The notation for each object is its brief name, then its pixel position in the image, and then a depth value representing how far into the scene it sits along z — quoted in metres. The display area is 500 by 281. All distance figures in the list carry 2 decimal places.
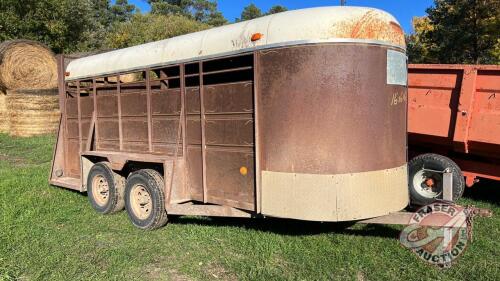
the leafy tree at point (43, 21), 20.70
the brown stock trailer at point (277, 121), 4.39
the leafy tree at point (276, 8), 66.35
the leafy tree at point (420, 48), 23.28
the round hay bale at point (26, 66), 14.87
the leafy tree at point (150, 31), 30.03
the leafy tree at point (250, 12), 68.56
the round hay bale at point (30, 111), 14.38
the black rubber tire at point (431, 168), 6.66
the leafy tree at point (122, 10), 61.00
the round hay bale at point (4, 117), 15.26
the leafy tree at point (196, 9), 59.16
